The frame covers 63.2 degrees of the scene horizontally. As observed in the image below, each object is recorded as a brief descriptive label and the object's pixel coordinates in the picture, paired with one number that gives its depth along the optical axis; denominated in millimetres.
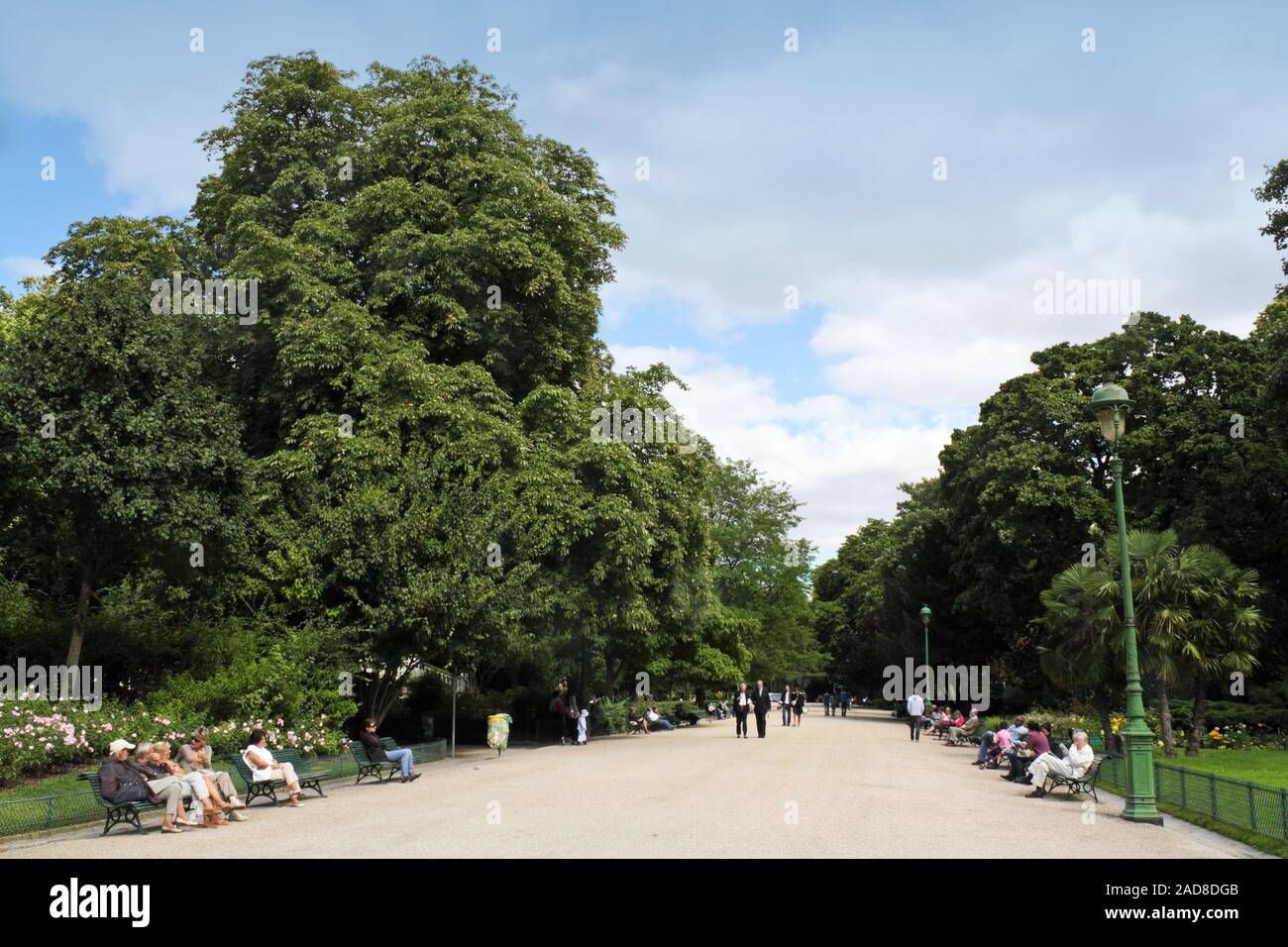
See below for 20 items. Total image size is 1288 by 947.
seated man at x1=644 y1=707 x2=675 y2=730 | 42906
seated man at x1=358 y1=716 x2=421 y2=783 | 18656
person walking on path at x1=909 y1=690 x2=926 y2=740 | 36469
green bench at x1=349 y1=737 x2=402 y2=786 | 18609
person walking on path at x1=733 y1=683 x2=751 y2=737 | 35781
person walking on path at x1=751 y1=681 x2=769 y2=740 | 35375
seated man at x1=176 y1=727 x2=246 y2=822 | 13680
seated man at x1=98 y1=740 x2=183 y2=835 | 12539
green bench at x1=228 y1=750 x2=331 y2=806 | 15633
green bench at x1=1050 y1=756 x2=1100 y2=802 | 16891
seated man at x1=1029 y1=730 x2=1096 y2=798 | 16891
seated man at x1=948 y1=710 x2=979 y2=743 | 33031
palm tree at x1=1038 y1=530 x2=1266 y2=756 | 23312
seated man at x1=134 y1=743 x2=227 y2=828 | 13203
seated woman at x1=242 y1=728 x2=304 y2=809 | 15500
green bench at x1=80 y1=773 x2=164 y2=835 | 12477
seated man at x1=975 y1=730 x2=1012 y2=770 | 22641
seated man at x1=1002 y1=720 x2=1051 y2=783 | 18938
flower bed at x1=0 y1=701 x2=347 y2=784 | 14688
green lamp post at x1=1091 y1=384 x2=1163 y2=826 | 13805
